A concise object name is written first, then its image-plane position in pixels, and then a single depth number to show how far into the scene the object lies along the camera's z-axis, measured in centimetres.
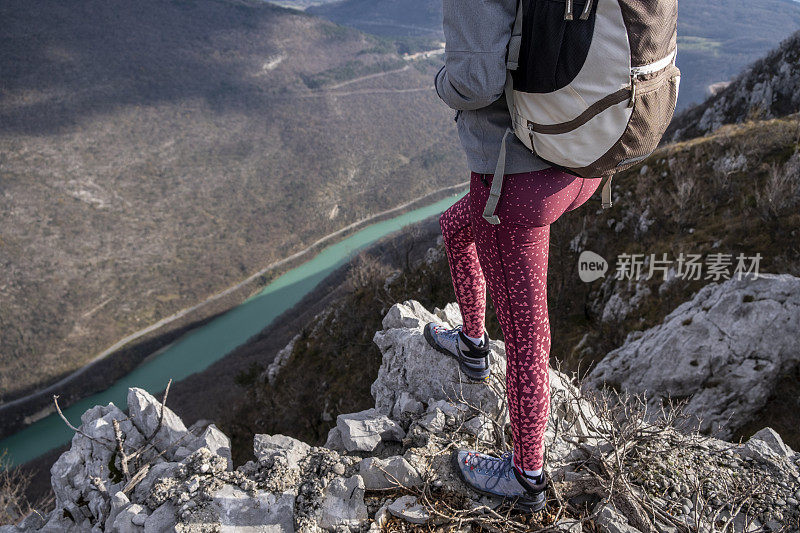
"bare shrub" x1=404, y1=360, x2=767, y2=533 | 283
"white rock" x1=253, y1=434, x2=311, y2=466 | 380
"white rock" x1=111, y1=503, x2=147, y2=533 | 351
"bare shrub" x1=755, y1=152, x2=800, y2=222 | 1062
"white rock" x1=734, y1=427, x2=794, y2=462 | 368
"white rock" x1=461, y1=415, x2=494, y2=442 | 374
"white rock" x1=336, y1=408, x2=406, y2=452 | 401
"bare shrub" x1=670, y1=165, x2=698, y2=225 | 1404
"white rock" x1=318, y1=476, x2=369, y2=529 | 312
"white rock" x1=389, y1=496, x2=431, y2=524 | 297
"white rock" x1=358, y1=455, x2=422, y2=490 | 324
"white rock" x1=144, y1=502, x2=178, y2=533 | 339
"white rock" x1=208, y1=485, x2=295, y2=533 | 326
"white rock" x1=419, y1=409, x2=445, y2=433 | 392
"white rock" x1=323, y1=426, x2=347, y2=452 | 436
